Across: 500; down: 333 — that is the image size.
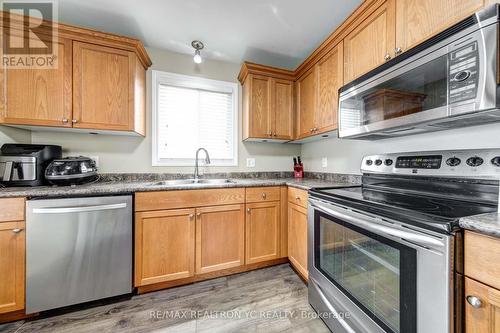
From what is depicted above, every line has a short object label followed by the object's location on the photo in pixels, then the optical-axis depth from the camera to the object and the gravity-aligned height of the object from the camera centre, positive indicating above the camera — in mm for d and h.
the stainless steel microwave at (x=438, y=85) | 771 +415
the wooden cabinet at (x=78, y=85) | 1548 +701
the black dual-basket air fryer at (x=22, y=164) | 1485 +11
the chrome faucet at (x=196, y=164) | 2234 +21
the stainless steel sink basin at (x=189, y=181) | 2190 -179
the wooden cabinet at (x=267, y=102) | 2260 +772
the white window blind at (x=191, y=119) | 2273 +589
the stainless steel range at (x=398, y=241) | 688 -346
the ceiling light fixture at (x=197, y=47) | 2080 +1330
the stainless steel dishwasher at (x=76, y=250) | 1347 -631
